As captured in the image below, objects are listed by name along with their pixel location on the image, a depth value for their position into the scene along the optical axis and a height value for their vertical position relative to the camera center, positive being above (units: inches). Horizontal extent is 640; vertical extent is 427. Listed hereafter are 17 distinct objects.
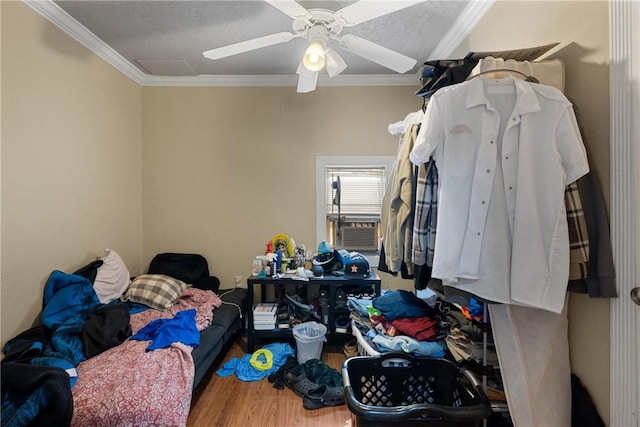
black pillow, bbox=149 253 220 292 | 110.4 -22.4
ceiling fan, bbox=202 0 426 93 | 53.2 +37.6
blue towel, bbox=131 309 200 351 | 70.6 -31.2
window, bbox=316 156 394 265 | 120.6 +2.5
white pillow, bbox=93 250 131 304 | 86.2 -21.1
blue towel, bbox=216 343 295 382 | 85.4 -47.6
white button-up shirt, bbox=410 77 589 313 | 38.6 +3.9
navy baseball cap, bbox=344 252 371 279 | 99.6 -19.5
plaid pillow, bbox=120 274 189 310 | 90.4 -25.8
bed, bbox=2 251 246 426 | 49.3 -31.6
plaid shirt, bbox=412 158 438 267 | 48.4 +0.4
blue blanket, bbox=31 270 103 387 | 59.5 -25.8
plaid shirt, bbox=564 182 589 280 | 39.3 -3.0
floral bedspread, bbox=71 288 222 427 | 51.6 -34.0
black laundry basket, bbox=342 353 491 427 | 57.6 -34.9
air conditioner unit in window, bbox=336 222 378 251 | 120.5 -9.7
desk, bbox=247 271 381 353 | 96.7 -25.6
